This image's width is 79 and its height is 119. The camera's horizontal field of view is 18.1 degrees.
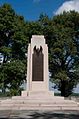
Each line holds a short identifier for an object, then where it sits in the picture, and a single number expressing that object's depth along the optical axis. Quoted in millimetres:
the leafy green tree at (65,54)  35031
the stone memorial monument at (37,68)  19984
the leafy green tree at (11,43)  31909
